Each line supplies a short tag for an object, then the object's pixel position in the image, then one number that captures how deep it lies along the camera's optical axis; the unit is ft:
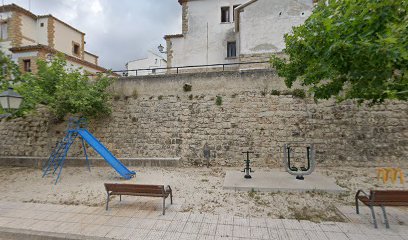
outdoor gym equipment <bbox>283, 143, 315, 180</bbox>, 19.54
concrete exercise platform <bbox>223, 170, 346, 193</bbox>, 17.21
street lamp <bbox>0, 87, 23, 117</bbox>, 14.15
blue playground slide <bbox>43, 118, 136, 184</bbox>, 21.79
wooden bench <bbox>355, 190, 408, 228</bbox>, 11.21
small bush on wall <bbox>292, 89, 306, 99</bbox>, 27.25
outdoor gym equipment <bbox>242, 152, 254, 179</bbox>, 20.59
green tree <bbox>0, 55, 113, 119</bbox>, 23.38
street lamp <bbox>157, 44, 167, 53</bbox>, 49.98
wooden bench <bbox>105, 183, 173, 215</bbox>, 13.50
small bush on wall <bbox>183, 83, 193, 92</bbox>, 29.76
